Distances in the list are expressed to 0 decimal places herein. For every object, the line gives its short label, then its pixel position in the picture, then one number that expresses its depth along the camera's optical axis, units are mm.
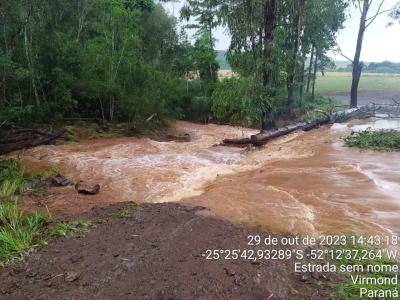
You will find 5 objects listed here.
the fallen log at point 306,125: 12266
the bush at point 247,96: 12992
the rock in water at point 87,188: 7102
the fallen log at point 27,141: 11666
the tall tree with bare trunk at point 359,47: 20500
